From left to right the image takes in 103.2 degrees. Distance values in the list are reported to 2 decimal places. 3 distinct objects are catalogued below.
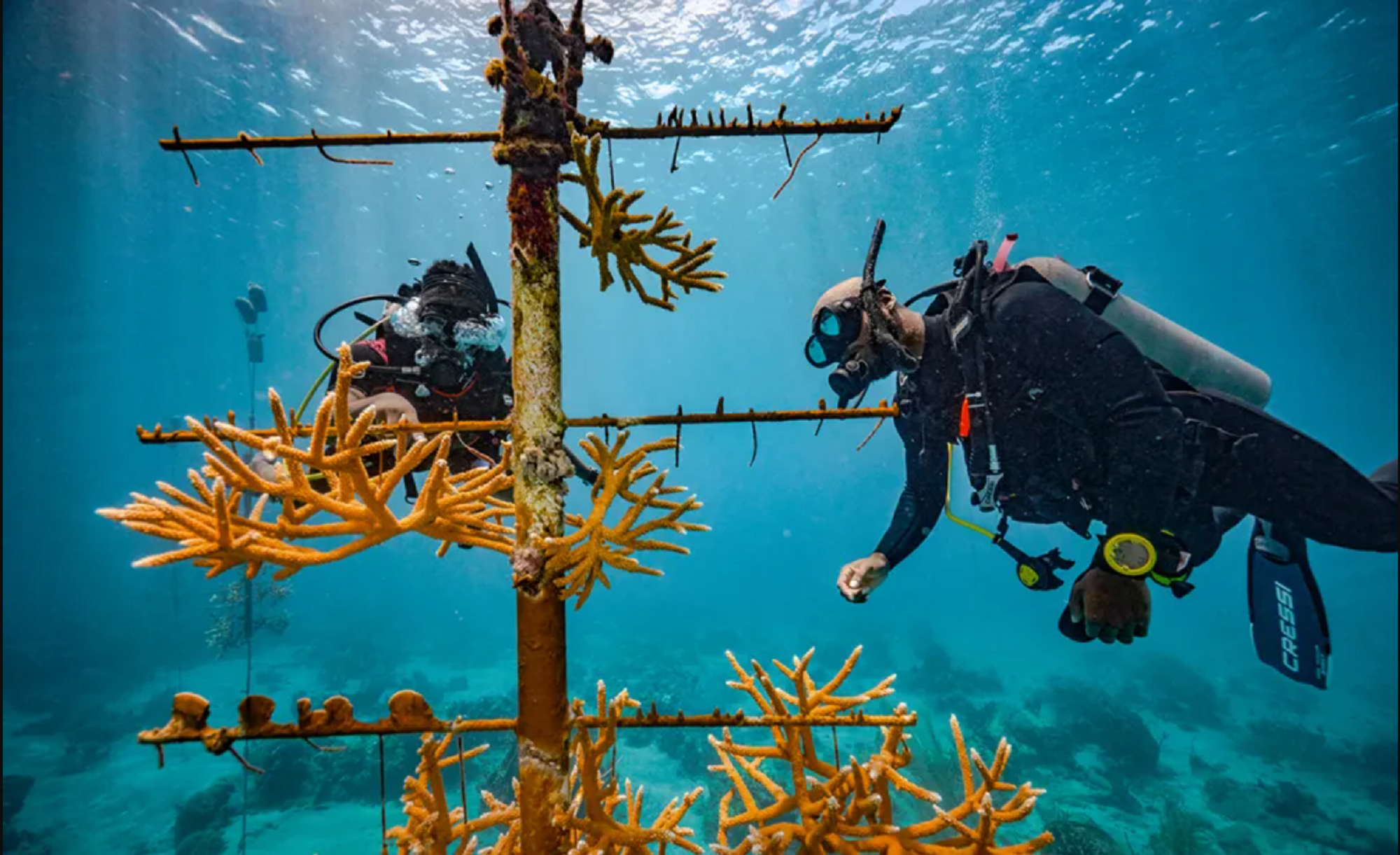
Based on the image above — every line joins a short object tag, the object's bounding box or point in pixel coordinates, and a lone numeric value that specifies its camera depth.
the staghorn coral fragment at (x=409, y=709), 1.87
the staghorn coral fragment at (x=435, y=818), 2.11
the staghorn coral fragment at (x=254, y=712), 1.73
